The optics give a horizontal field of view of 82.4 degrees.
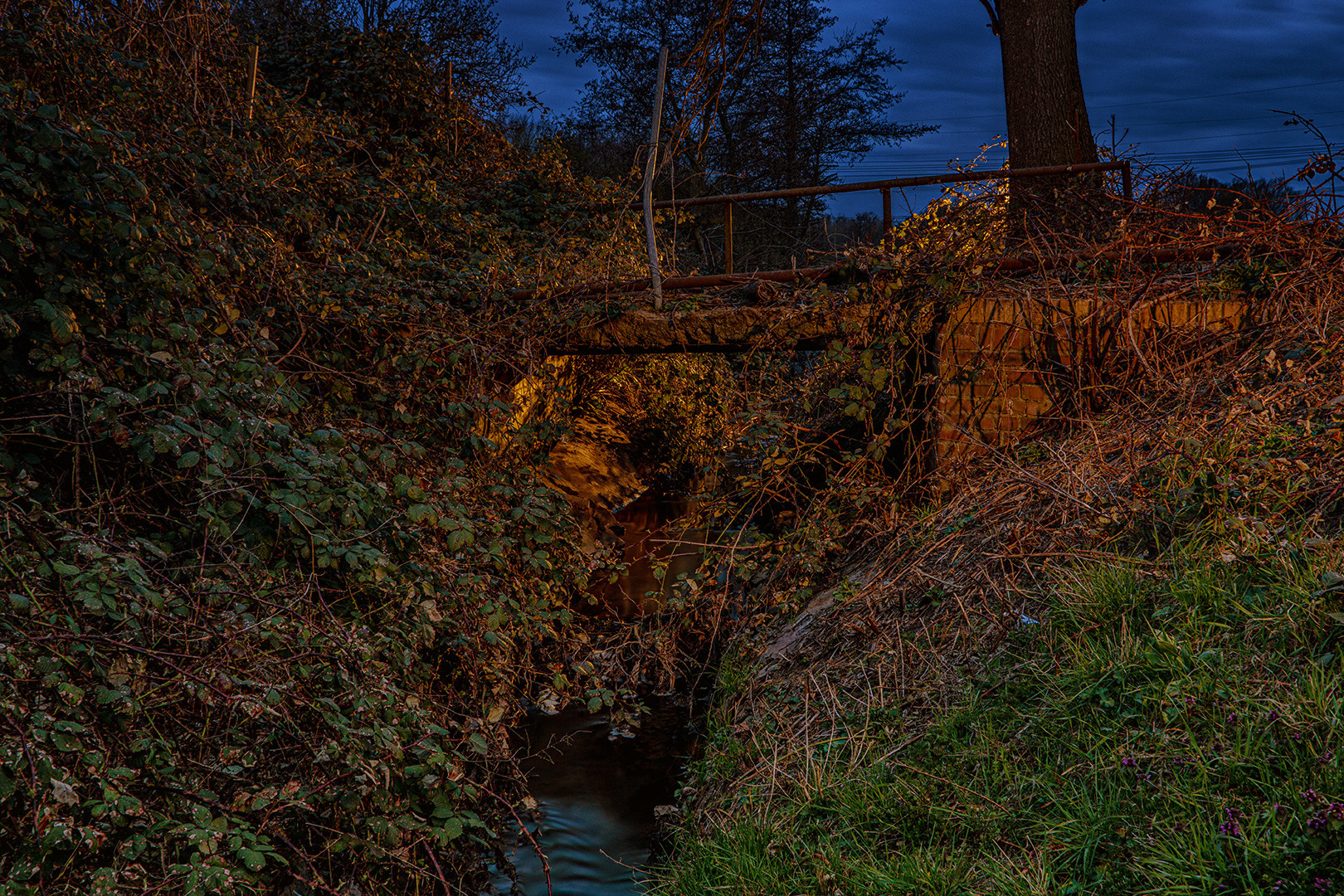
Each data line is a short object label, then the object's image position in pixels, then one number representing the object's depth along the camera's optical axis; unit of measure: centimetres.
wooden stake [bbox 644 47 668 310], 583
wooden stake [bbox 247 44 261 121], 653
